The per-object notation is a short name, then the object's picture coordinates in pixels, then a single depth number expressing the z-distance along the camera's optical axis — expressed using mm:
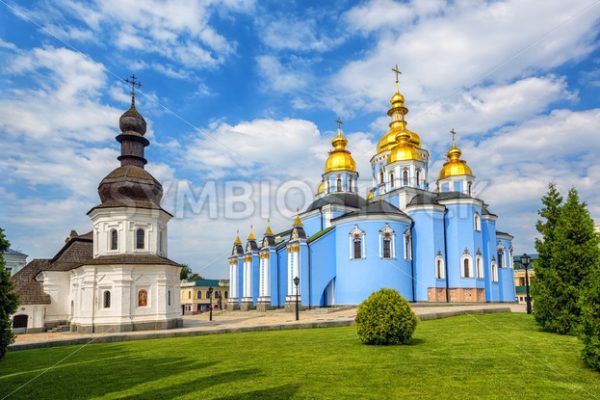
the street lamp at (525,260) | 20297
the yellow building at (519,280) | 52162
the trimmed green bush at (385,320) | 11810
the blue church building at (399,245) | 31938
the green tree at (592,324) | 7742
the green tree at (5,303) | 11227
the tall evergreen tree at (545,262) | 12859
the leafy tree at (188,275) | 81444
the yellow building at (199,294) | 63719
